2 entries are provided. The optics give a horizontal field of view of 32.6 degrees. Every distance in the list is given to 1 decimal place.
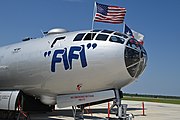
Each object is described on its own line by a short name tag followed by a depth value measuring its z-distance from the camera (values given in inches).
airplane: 415.5
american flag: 516.2
